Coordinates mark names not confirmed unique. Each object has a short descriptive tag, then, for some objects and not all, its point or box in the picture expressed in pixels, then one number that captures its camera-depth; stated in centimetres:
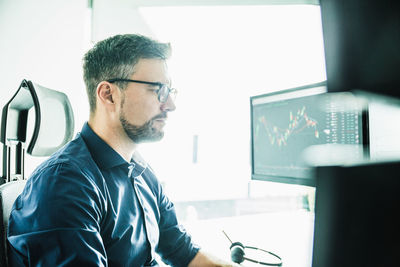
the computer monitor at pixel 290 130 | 81
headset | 73
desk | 79
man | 48
